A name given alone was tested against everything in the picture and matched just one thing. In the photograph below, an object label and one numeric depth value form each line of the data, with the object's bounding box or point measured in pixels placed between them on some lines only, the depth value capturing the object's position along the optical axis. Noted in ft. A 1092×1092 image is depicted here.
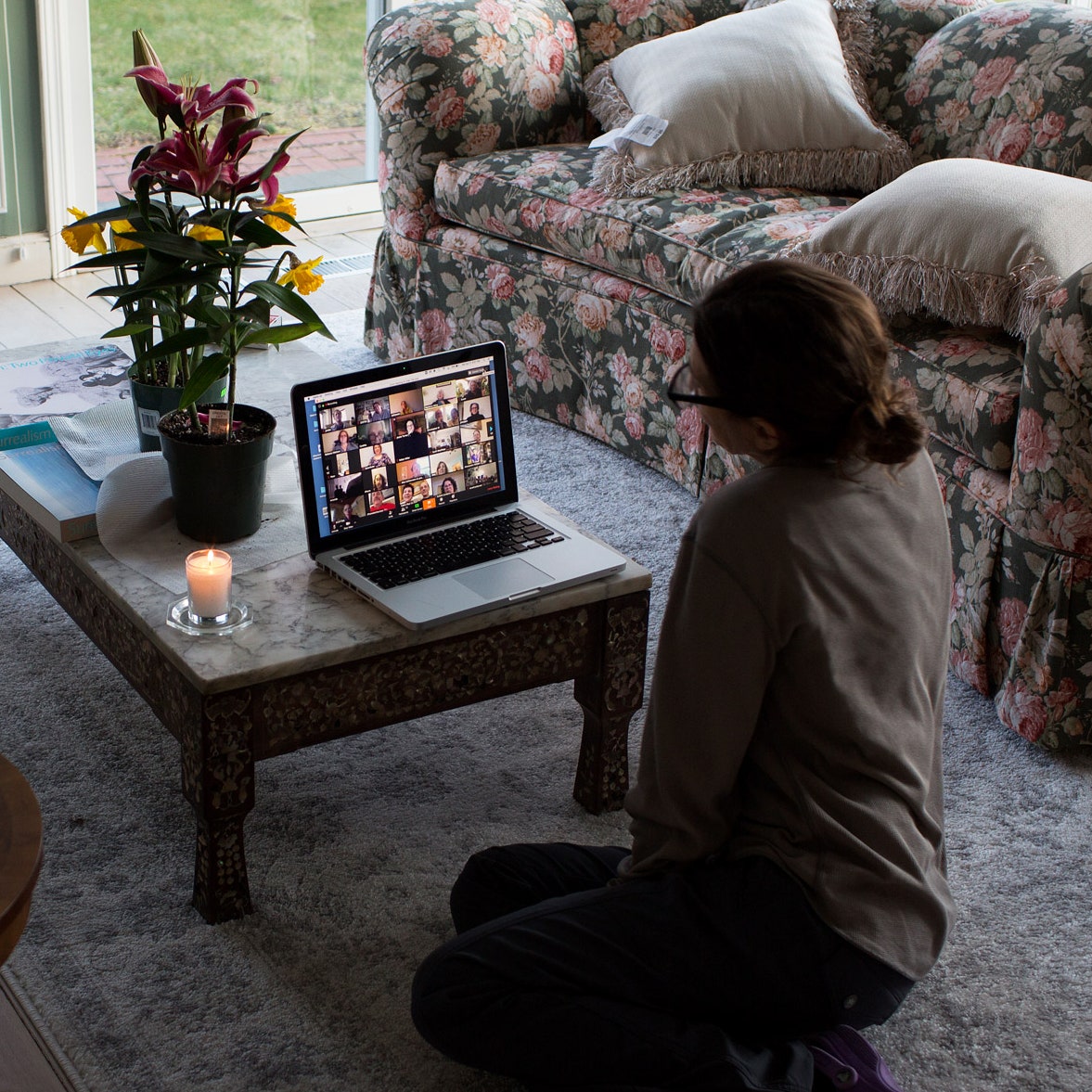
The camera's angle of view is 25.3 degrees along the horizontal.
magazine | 11.87
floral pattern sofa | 11.99
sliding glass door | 19.39
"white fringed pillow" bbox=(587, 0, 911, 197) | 14.91
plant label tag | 10.58
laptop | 10.30
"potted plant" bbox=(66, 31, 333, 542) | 10.31
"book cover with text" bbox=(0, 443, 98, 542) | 10.71
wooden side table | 8.08
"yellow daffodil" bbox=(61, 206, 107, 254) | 10.76
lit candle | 9.96
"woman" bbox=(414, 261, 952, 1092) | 8.81
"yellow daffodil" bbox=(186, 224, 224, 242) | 10.34
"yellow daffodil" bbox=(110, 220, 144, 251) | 10.38
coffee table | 9.91
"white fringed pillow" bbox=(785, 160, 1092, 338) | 12.19
